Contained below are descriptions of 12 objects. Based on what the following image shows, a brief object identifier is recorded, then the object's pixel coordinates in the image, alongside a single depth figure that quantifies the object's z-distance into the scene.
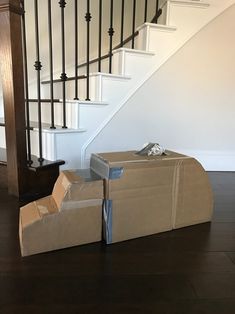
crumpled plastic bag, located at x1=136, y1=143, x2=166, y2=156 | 1.29
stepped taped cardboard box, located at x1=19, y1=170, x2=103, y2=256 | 1.04
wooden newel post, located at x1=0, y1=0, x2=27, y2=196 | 1.39
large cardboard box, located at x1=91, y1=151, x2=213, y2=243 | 1.12
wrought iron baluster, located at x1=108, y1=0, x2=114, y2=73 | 1.88
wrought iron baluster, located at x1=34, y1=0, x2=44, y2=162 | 1.56
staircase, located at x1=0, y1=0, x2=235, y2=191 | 1.80
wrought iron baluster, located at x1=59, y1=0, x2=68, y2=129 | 1.62
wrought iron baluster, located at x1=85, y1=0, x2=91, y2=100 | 1.83
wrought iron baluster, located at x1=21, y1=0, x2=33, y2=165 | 1.48
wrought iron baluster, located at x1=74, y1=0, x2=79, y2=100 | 1.81
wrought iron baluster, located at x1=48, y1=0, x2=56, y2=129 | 1.61
